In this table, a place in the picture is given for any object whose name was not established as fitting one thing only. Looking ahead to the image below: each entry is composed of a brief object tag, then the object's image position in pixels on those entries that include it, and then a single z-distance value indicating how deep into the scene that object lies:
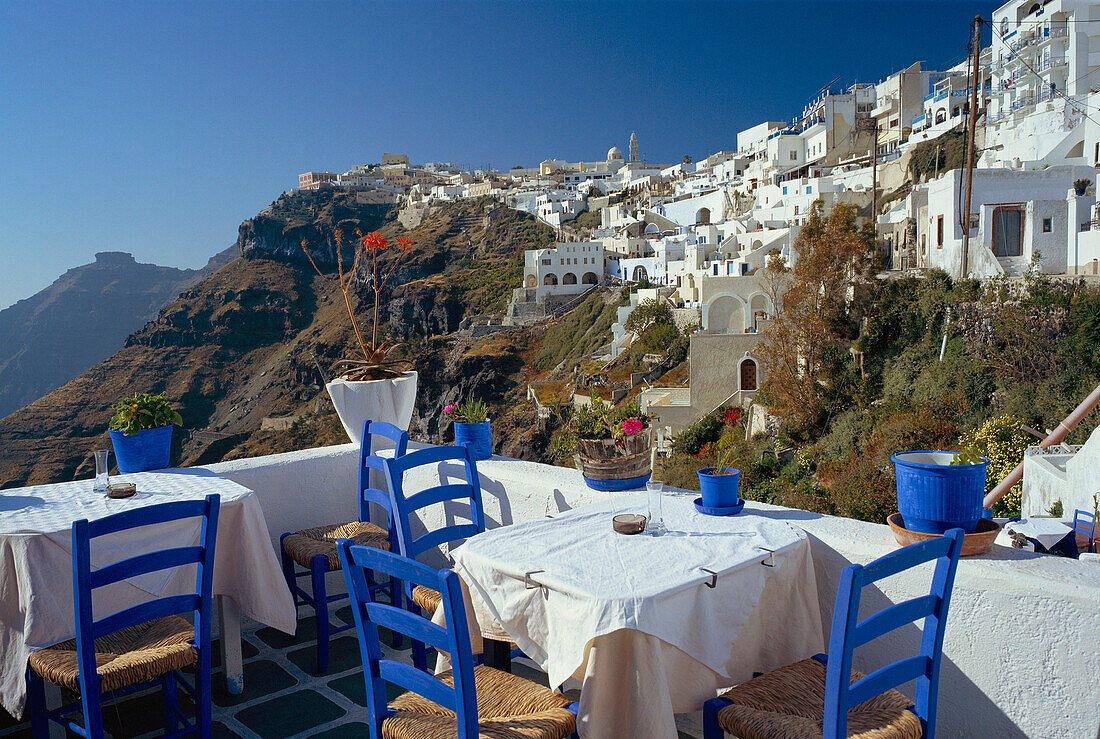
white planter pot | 3.49
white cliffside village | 14.75
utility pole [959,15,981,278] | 13.53
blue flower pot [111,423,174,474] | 2.73
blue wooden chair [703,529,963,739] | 1.22
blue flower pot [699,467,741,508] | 1.97
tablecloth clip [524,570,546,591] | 1.49
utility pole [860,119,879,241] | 33.60
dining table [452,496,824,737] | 1.34
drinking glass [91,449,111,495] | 2.42
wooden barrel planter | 2.43
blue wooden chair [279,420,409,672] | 2.54
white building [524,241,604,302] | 43.25
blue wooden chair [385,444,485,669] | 2.21
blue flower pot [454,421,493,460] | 3.16
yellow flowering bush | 8.25
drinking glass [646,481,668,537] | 1.79
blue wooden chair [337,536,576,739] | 1.27
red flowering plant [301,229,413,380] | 3.57
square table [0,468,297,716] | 1.89
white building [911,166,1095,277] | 13.86
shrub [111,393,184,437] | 2.72
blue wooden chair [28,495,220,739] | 1.65
